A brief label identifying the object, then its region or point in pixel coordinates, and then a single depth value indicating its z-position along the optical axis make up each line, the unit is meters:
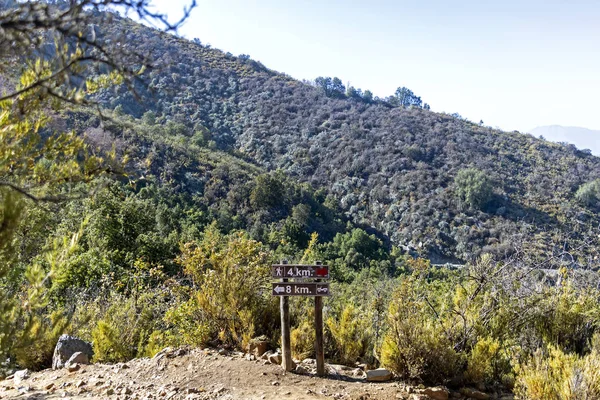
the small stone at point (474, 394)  4.91
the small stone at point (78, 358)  5.90
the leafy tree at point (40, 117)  2.11
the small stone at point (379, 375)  5.18
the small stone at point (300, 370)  5.41
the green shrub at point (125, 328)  6.22
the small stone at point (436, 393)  4.76
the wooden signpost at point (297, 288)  5.49
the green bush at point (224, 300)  6.21
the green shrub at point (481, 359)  5.09
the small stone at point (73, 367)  5.58
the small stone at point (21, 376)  5.43
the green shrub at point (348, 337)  6.17
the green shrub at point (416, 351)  5.09
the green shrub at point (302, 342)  6.03
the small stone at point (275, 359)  5.61
